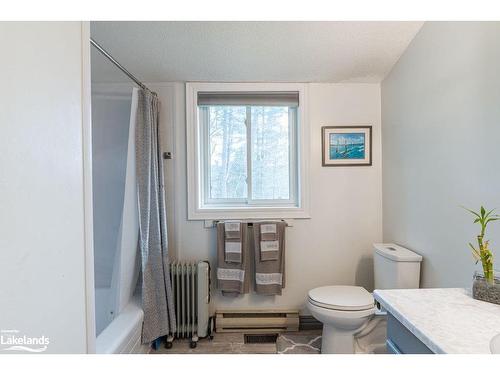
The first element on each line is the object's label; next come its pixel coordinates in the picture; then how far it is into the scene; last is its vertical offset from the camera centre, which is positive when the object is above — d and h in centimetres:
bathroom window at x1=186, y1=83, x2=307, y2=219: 212 +25
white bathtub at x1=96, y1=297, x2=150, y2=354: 121 -78
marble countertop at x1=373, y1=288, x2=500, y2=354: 67 -43
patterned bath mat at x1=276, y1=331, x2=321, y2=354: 173 -117
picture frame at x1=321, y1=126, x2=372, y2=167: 203 +33
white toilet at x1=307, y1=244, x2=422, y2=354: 147 -74
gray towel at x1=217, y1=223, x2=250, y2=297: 189 -65
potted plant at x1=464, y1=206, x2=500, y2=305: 89 -36
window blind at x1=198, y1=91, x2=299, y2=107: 200 +72
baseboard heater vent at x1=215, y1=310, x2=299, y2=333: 197 -109
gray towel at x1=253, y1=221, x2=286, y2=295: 189 -63
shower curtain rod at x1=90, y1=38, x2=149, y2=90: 122 +70
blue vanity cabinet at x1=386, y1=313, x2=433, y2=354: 76 -52
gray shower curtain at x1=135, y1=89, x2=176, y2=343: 160 -30
